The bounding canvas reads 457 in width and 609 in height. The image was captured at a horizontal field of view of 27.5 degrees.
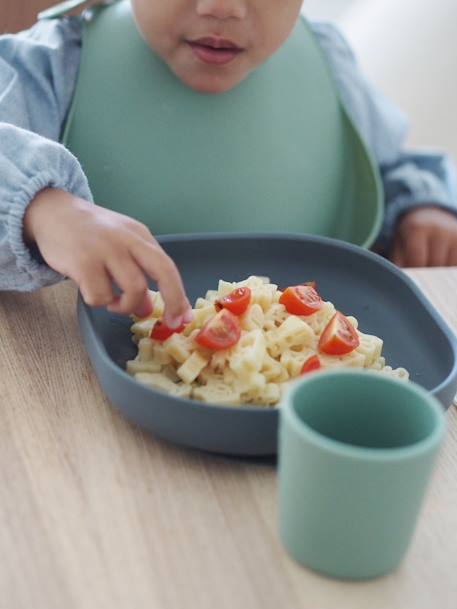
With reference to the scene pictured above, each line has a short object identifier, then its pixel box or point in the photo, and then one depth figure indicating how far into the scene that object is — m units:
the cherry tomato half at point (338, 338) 0.74
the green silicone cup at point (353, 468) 0.54
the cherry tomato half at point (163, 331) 0.75
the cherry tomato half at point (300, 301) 0.78
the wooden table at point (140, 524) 0.57
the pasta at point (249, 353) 0.70
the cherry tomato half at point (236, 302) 0.75
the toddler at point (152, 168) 0.74
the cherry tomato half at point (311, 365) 0.72
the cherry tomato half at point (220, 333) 0.72
